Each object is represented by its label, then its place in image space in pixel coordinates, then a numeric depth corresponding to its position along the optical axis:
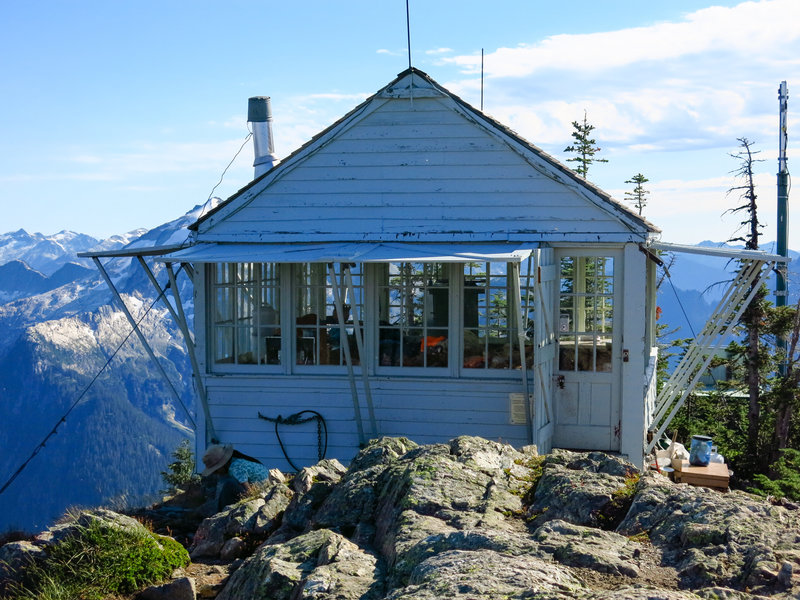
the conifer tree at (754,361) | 16.55
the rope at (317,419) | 11.66
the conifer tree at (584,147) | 31.23
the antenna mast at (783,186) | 20.00
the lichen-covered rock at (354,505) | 5.95
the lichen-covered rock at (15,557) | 6.71
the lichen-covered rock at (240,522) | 7.40
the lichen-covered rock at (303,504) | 6.75
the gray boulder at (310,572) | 4.71
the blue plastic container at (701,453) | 10.80
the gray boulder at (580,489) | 5.32
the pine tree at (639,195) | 28.88
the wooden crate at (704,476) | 10.36
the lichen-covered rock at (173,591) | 6.30
